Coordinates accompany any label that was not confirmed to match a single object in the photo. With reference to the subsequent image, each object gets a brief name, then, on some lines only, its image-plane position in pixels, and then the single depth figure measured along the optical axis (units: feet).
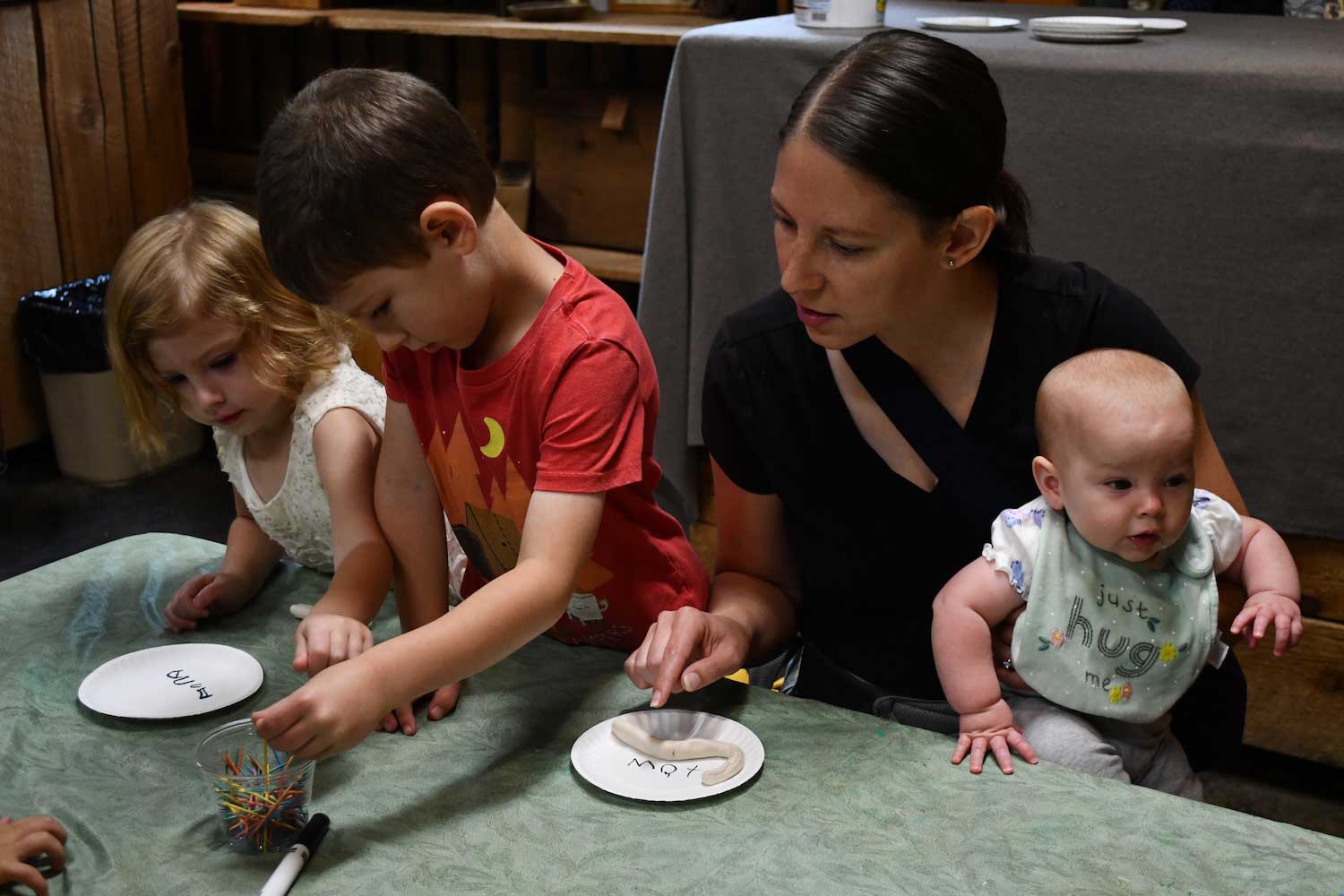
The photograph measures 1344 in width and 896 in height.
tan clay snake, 3.55
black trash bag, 11.10
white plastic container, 7.43
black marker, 3.07
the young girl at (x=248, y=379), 4.97
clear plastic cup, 3.21
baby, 3.78
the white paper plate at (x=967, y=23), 7.54
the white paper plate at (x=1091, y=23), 6.98
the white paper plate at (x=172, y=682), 4.02
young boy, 3.65
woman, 3.87
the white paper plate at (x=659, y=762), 3.47
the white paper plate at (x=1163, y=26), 7.32
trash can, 11.16
